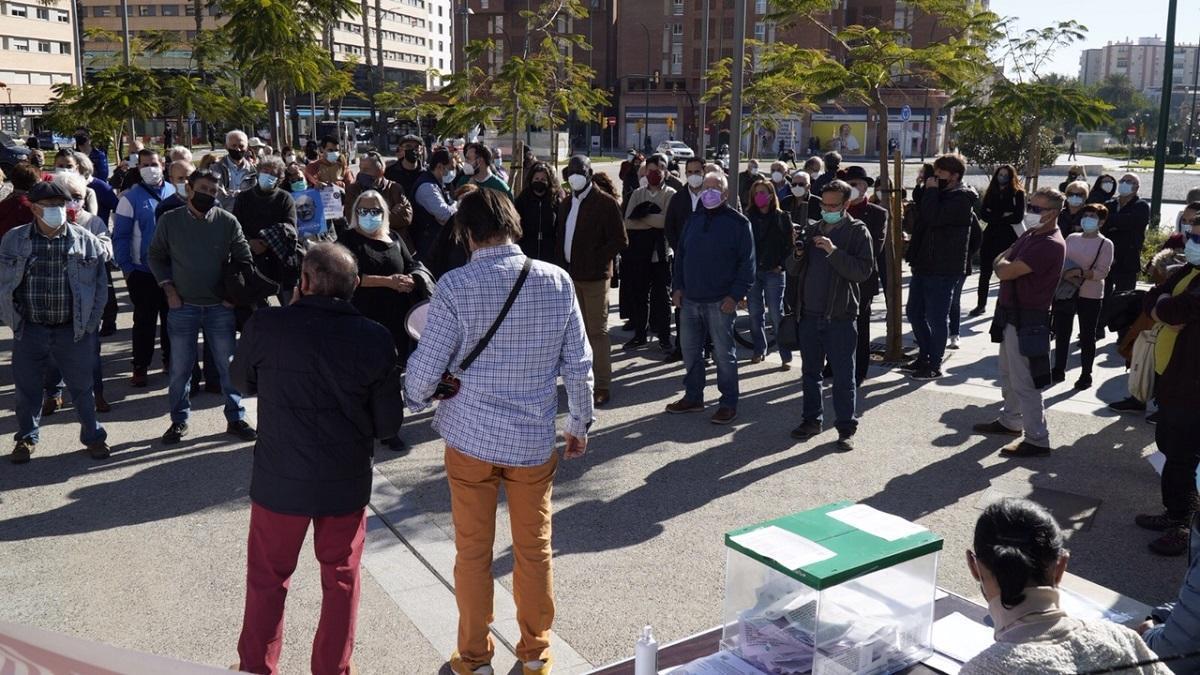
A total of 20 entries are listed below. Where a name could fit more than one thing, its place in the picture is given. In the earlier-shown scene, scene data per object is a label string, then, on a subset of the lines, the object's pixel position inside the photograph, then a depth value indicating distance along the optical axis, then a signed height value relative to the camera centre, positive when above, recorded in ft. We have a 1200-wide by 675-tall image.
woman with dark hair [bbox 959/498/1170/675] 8.63 -3.70
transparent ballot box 9.98 -4.14
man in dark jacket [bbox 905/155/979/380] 31.40 -2.63
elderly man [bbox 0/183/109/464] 21.97 -3.07
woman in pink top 30.91 -2.89
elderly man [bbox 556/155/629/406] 27.14 -1.98
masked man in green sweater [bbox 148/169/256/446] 23.79 -2.50
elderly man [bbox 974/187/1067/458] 23.65 -3.12
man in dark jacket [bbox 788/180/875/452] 24.62 -2.90
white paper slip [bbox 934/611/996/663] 10.96 -4.91
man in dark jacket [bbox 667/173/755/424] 26.05 -2.72
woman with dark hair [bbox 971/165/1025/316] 39.06 -1.50
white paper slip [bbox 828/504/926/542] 10.87 -3.68
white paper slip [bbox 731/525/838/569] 10.12 -3.70
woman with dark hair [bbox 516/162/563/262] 29.07 -1.28
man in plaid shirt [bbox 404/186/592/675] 13.44 -2.97
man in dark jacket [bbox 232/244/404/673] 13.00 -3.37
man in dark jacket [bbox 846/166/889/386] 30.37 -2.38
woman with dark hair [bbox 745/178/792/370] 31.94 -2.45
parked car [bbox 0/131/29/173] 92.38 +0.38
